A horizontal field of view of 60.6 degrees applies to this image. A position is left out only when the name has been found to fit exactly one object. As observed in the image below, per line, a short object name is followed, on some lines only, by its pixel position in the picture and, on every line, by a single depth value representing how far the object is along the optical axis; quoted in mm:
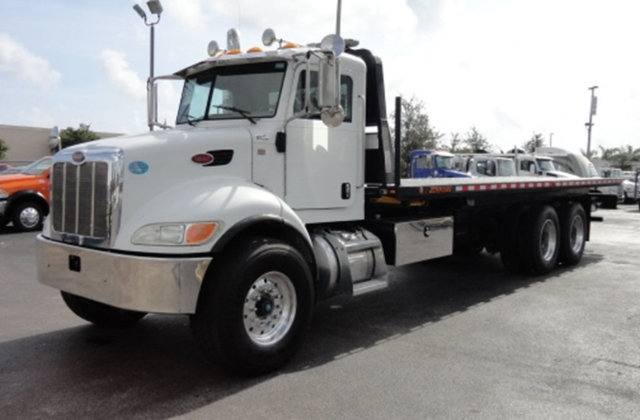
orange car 13094
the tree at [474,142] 42031
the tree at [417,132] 32250
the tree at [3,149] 40881
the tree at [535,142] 50125
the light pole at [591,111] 38656
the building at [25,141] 45000
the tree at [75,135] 44625
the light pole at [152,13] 12453
